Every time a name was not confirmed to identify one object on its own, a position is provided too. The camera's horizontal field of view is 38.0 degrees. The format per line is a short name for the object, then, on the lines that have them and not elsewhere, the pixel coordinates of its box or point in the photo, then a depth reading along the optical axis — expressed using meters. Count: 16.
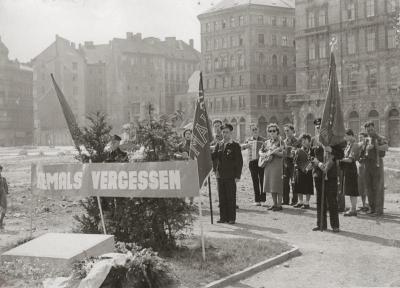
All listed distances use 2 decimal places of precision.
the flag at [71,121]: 10.64
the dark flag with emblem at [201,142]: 10.01
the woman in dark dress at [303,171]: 14.92
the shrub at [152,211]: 9.66
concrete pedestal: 7.88
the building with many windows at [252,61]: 85.88
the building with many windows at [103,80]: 105.69
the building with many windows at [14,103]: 106.56
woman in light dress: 14.75
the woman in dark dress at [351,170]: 13.78
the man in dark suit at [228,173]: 12.87
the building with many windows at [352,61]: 62.53
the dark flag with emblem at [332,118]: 11.70
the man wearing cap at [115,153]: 10.63
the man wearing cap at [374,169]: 13.60
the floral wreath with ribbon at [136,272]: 7.00
